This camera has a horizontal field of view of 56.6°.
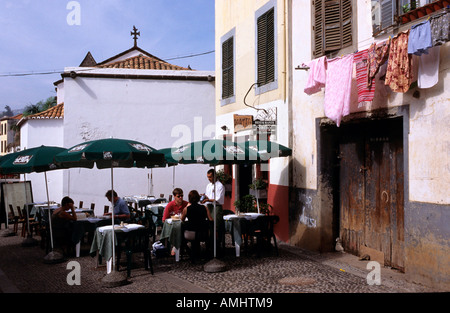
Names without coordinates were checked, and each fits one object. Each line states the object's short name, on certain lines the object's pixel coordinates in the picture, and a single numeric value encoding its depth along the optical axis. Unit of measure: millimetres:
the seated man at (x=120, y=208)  10234
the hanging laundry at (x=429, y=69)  6727
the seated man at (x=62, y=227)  9648
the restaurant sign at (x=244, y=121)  12297
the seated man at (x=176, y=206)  9656
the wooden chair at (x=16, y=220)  13148
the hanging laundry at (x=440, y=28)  6200
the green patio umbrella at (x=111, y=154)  7441
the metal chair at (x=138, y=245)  7945
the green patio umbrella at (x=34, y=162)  9466
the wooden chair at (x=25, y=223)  12322
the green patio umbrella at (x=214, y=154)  8250
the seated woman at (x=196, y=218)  8766
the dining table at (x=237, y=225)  9492
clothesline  6287
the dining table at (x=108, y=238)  7992
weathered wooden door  8148
